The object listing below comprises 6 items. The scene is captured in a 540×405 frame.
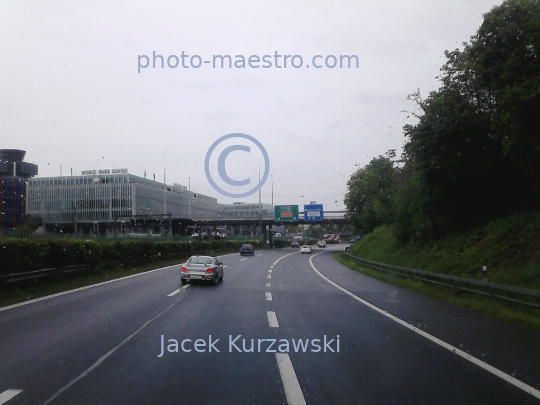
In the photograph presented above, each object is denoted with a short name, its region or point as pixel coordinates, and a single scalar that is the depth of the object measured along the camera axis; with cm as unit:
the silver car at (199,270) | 2402
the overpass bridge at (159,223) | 5265
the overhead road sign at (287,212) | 7062
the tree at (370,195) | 5590
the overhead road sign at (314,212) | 7156
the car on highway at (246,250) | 6222
